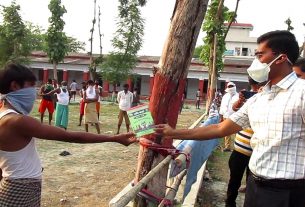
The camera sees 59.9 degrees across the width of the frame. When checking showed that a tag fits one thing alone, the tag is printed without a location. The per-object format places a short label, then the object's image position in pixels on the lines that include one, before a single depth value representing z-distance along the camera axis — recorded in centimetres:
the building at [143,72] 2480
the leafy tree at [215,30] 852
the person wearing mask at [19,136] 167
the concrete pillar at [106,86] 2705
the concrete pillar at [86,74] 2720
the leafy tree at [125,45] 2453
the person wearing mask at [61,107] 816
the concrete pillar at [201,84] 2500
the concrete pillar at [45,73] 2826
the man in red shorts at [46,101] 861
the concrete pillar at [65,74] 2783
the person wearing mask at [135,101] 1017
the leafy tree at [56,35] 2360
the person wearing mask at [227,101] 639
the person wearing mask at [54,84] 943
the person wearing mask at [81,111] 913
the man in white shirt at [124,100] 825
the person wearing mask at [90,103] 789
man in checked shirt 177
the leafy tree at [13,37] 2294
